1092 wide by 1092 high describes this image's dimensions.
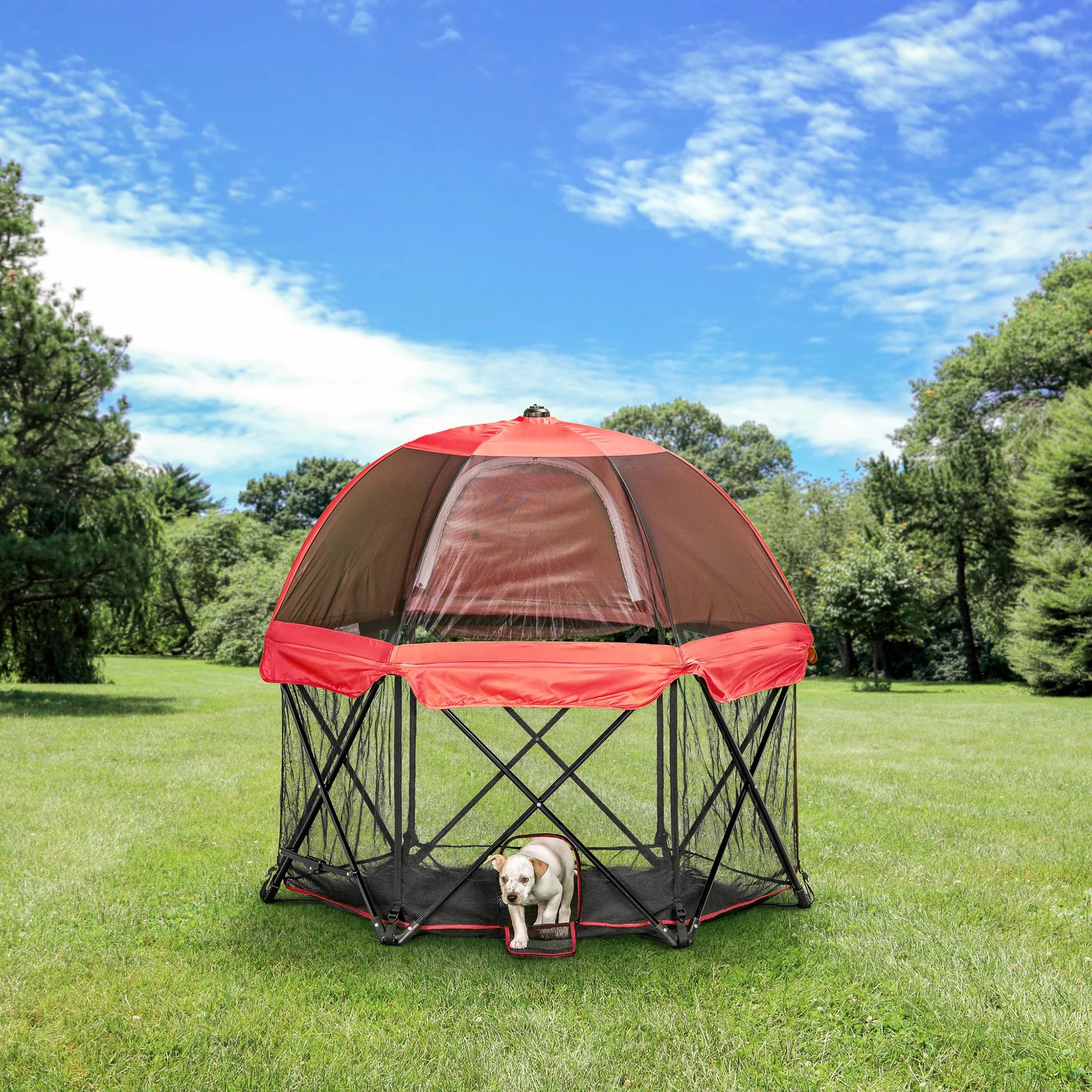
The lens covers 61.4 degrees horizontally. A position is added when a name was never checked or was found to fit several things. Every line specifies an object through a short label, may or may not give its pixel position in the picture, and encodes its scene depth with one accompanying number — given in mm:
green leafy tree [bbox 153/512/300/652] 31875
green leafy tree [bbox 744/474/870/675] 26250
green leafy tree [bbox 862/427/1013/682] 22734
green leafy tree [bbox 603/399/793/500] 41656
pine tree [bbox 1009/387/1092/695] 17328
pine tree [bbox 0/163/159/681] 11664
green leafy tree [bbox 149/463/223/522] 41469
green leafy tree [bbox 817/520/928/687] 19016
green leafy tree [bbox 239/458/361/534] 43500
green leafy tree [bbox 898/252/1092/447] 23500
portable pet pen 3633
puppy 3600
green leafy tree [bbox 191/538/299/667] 26469
